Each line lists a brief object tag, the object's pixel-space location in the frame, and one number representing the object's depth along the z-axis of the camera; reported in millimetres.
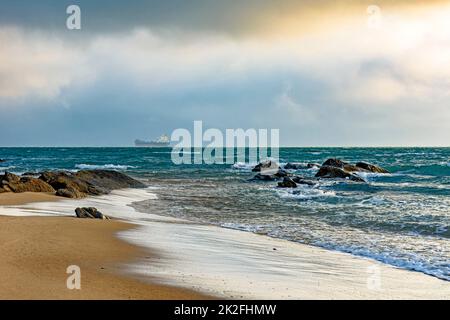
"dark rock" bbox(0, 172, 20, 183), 23655
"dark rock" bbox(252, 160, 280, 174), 55894
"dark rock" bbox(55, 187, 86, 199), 22625
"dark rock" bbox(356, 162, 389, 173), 48625
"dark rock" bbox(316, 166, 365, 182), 42719
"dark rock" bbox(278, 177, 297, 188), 33344
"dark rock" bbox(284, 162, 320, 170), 59719
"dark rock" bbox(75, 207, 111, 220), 15047
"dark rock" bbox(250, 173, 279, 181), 41844
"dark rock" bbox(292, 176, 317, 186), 35072
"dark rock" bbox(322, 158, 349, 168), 48797
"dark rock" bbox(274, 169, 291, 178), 43047
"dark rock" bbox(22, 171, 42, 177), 37094
